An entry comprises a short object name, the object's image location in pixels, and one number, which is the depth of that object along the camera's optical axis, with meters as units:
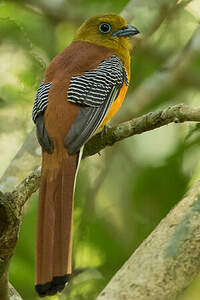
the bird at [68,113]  5.80
